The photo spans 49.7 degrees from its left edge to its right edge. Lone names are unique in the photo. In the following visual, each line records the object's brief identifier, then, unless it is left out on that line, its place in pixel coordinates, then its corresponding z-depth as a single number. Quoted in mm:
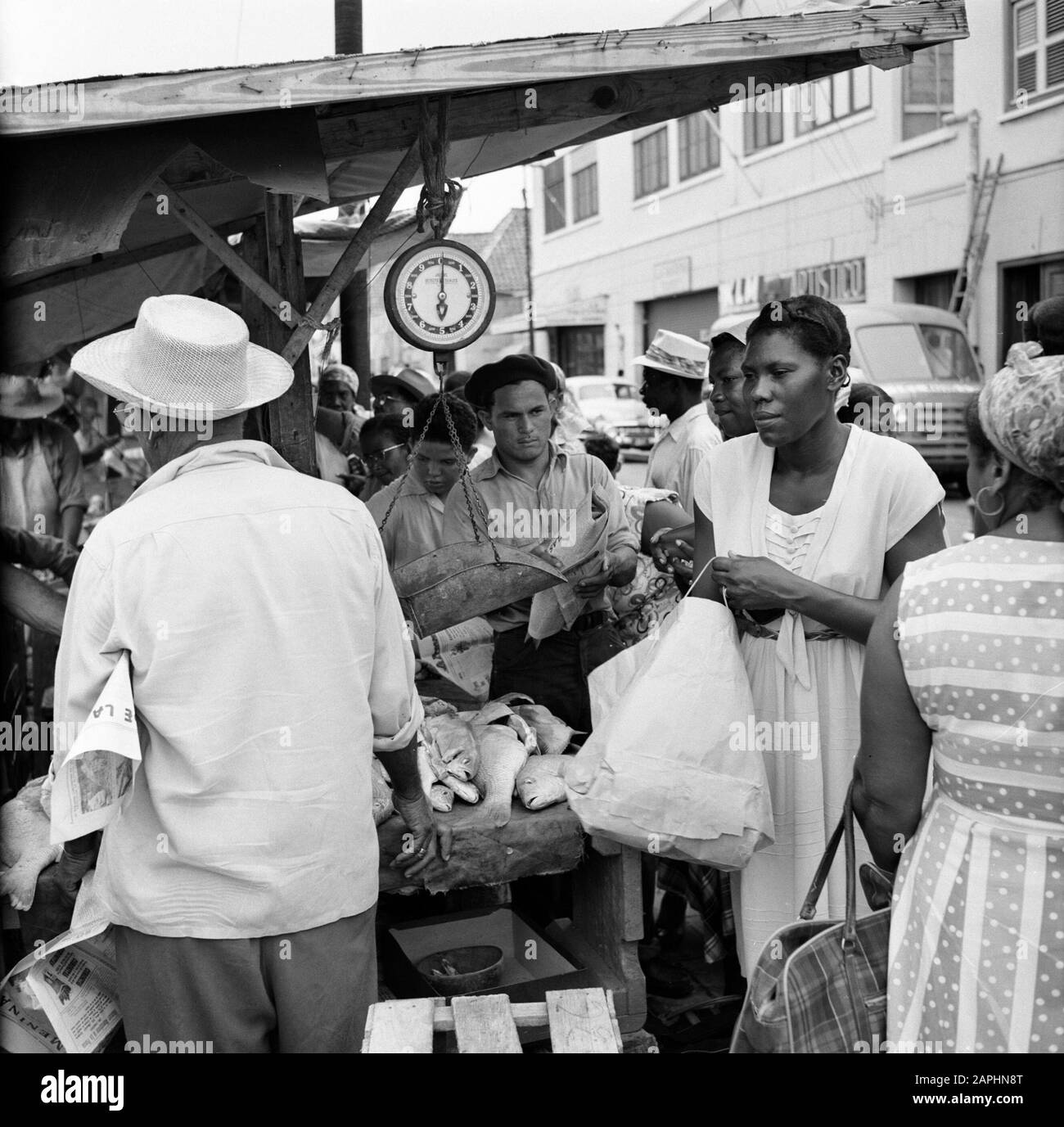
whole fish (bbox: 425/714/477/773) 3303
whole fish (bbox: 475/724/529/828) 3131
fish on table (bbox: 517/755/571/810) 3188
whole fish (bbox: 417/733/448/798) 3168
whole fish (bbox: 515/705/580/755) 3525
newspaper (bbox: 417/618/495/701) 4125
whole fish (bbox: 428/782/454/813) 3135
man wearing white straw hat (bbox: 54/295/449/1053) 2035
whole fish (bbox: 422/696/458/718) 3637
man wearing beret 4051
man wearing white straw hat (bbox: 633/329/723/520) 4996
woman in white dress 2762
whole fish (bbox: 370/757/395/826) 3033
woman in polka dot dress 1757
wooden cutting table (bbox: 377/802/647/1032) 3039
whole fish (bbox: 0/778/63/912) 2836
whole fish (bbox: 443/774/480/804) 3166
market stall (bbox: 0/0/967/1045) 3027
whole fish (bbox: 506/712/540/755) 3456
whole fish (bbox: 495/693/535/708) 3856
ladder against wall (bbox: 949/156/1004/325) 16703
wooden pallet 1966
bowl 3084
